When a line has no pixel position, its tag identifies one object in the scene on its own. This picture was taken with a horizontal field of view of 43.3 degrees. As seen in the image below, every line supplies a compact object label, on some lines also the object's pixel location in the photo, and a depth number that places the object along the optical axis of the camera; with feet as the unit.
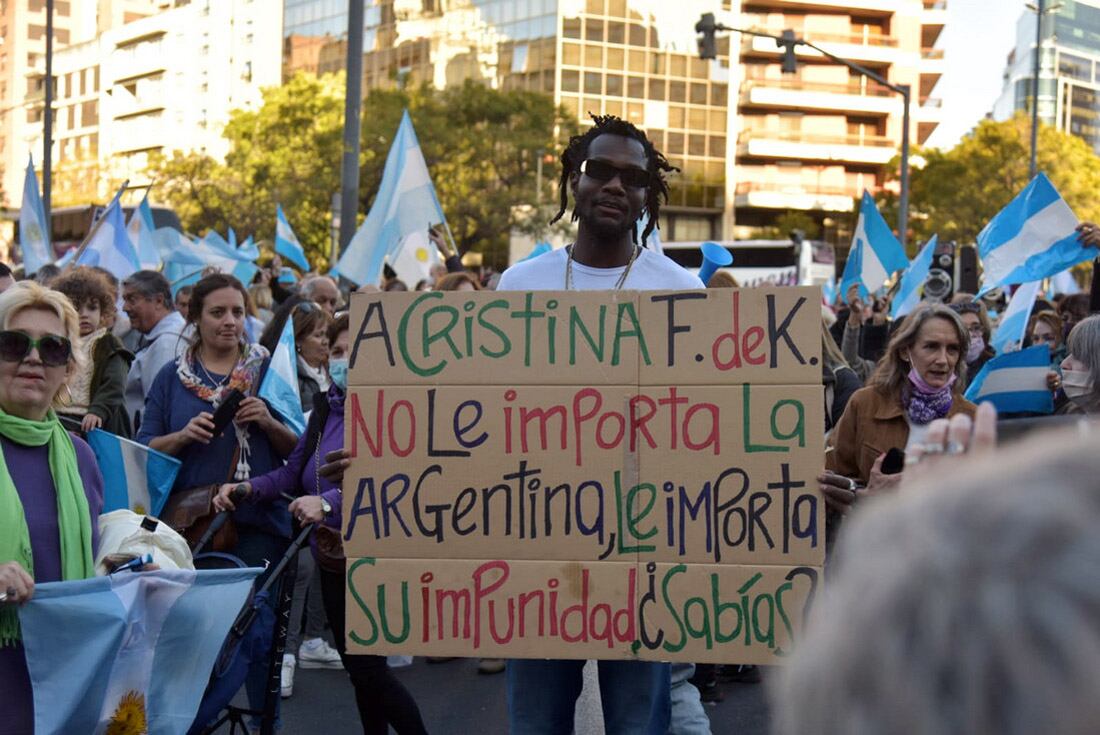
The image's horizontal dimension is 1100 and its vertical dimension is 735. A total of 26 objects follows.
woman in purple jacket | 14.69
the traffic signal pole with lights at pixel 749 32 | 63.93
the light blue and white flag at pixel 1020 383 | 19.95
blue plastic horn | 16.34
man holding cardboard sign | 10.97
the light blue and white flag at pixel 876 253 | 45.03
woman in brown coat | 15.17
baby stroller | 12.50
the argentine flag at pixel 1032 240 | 27.68
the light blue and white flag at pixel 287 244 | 53.83
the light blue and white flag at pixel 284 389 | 17.20
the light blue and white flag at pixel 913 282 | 37.94
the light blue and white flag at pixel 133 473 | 15.42
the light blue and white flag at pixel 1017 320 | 29.12
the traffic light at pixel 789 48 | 65.87
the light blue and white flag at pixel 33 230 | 45.73
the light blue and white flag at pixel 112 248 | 40.81
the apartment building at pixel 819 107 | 243.19
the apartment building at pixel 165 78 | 303.68
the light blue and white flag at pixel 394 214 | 36.32
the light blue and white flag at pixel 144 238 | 52.54
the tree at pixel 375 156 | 146.92
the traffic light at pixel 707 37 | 63.82
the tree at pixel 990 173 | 141.38
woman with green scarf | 10.56
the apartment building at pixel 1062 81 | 518.37
